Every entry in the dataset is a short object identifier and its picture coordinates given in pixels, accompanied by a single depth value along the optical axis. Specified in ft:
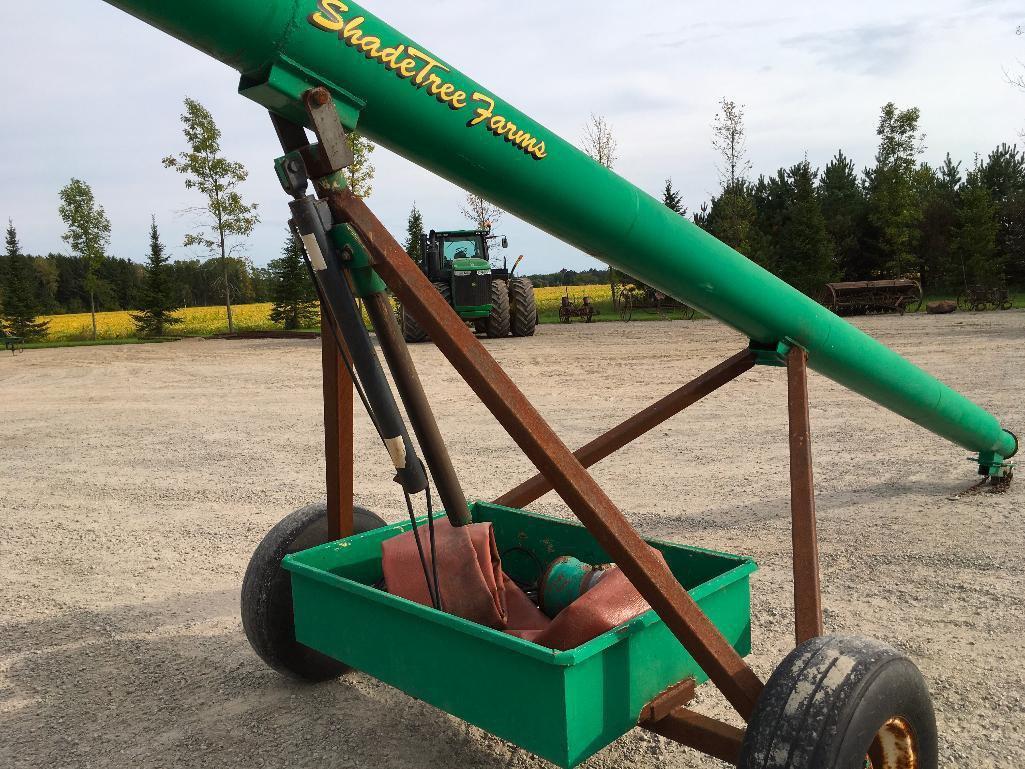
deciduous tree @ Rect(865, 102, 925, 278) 101.35
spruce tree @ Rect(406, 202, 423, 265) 143.84
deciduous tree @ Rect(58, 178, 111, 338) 95.14
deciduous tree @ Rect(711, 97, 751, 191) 104.17
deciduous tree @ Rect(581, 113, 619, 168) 107.04
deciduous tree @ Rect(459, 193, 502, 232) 109.91
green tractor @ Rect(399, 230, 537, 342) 58.18
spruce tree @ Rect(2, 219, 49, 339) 94.84
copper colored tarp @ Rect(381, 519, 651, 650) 7.84
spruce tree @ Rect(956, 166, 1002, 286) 93.97
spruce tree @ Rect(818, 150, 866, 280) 109.81
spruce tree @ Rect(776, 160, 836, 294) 100.12
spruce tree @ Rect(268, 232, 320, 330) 92.53
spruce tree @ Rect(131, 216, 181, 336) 91.20
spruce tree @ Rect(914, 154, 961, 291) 102.28
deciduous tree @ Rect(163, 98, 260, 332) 82.69
